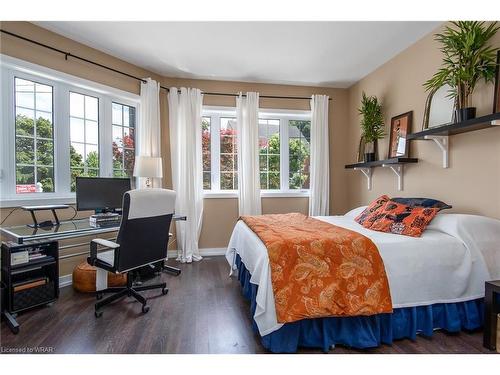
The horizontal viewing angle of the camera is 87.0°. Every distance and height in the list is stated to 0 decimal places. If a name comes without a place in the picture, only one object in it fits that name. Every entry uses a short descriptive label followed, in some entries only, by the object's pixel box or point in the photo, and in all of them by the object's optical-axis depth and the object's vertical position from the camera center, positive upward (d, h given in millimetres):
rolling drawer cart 2213 -835
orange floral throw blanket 1675 -619
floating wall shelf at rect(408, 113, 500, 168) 1946 +461
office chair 2174 -487
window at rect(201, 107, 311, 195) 4250 +549
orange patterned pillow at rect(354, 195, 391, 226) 2691 -292
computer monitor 2834 -95
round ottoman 2742 -1003
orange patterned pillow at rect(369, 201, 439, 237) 2152 -317
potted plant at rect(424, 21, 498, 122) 2100 +1002
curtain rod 2602 +1446
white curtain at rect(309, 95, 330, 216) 4258 +396
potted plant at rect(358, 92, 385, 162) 3527 +808
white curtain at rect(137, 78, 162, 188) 3646 +835
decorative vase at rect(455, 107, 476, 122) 2137 +569
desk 2096 -408
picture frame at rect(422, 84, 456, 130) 2494 +740
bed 1729 -762
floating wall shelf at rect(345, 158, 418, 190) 2946 +231
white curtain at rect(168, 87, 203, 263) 3895 +370
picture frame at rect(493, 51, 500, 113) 2039 +696
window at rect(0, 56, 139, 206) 2607 +602
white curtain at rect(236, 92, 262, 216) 4078 +444
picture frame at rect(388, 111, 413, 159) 3068 +597
